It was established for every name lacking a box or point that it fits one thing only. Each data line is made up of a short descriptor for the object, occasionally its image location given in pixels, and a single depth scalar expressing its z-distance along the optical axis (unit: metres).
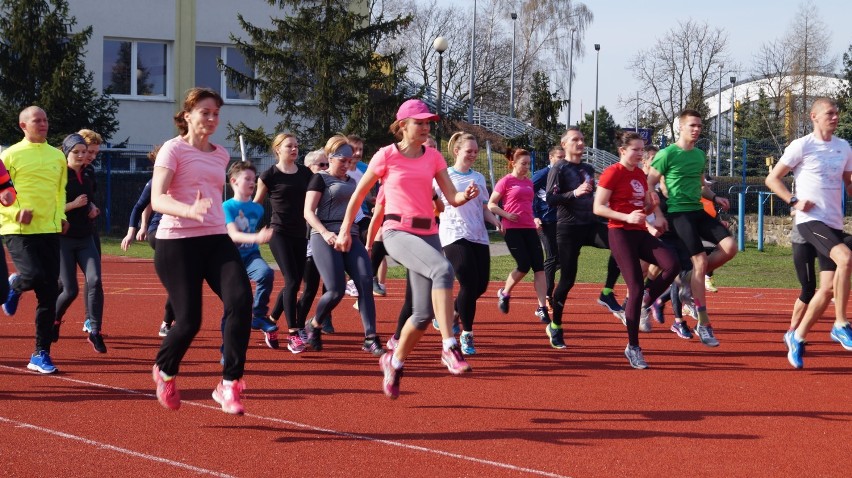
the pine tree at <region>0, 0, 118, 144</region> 31.27
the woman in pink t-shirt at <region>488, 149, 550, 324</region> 11.71
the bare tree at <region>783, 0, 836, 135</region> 49.41
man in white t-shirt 9.04
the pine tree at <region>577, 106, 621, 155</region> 62.69
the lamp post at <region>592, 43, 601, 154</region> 61.84
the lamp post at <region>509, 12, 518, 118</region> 57.91
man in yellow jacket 8.64
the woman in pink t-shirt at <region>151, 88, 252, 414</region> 6.54
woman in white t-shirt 9.89
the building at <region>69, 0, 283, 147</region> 36.88
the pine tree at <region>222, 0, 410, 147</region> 32.81
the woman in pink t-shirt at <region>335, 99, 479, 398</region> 7.31
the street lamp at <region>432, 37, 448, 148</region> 28.09
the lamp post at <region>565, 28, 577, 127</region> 62.64
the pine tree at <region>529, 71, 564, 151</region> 41.53
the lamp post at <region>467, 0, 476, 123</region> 52.78
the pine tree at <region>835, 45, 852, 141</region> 40.24
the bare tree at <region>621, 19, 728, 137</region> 52.66
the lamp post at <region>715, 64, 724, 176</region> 38.93
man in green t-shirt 10.33
